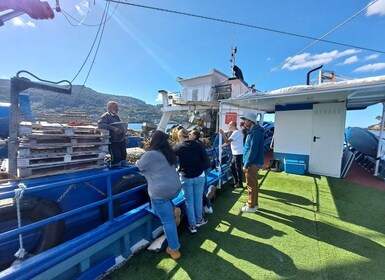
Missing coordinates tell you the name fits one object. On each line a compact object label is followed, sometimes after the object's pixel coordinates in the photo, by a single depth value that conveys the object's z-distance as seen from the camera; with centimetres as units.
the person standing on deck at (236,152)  496
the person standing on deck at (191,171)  296
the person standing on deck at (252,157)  363
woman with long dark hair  229
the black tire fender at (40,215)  212
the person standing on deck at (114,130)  340
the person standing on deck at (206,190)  312
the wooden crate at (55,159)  231
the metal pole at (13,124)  224
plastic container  634
